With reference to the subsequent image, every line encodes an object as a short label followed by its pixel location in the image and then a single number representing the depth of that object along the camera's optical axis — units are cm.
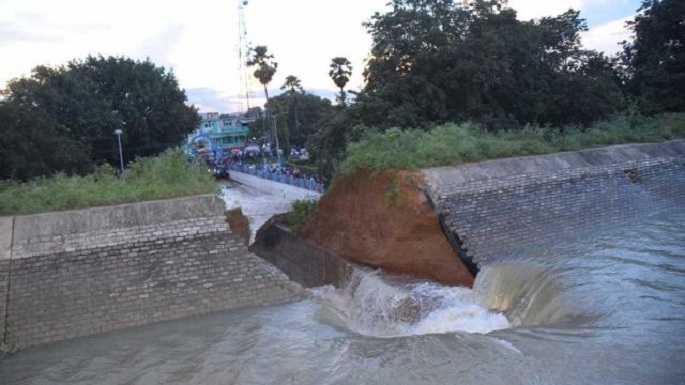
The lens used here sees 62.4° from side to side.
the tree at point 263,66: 4709
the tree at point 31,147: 1928
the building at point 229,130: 7744
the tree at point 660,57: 2320
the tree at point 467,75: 1809
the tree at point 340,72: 4053
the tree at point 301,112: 5694
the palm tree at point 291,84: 5597
